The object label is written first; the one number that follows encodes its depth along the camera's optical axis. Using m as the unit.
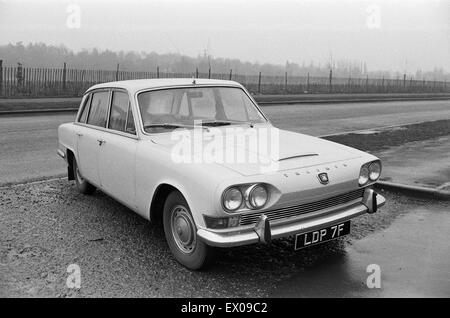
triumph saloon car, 3.60
